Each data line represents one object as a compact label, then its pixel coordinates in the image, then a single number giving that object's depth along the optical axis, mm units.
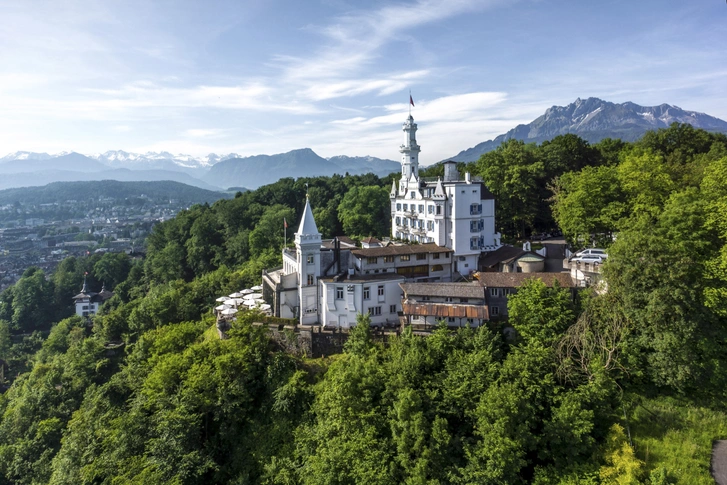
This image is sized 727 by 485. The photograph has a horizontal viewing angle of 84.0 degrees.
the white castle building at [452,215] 41438
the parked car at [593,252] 35006
